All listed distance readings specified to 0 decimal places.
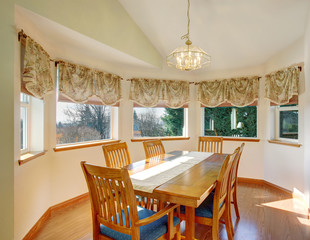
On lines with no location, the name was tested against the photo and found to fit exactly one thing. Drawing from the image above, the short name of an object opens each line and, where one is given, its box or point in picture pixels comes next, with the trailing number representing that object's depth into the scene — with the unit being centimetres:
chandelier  209
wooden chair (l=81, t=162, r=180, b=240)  120
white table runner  153
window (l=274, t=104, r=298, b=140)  330
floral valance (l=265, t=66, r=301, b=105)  299
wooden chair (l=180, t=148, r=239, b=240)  159
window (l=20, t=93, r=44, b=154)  241
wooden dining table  136
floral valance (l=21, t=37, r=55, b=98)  192
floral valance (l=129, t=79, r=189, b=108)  385
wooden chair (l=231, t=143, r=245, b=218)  239
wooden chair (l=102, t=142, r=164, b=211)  210
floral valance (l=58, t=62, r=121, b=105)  277
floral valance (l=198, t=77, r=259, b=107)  378
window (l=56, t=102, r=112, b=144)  297
